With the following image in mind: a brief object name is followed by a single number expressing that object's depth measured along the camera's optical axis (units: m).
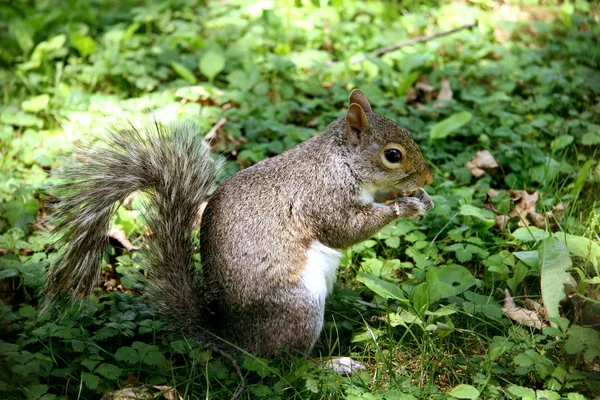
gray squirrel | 3.95
